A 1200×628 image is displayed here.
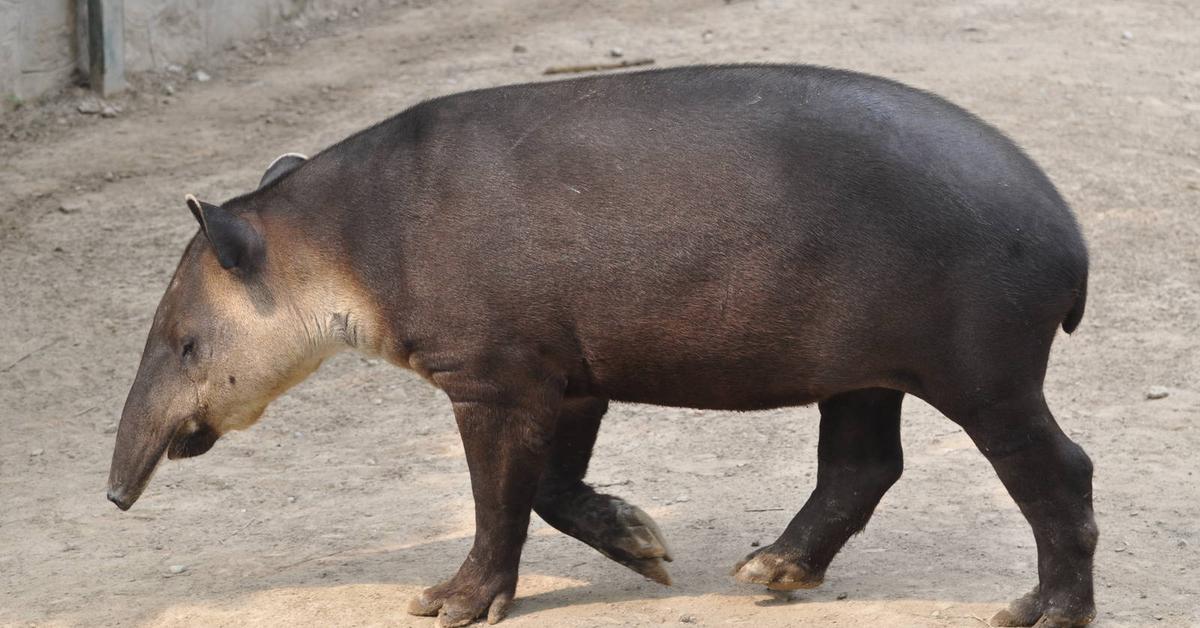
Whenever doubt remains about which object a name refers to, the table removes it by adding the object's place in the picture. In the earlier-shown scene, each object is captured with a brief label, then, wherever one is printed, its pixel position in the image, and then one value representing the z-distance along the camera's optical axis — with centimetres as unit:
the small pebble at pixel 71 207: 1922
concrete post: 2197
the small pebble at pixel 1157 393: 1388
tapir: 879
